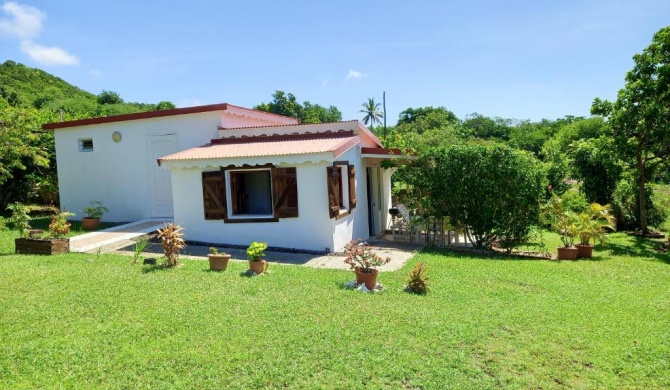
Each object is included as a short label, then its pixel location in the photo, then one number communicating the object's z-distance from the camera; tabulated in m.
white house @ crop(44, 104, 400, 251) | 12.27
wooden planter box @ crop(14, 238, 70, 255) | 10.70
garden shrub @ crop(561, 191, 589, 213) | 14.41
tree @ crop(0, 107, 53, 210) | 14.07
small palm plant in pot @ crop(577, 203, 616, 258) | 12.91
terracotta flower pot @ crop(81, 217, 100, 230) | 15.28
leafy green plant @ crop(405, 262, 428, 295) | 8.20
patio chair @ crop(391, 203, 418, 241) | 14.91
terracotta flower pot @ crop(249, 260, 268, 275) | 9.36
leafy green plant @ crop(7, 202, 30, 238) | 10.62
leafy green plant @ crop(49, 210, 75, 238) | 10.94
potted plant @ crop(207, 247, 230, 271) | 9.62
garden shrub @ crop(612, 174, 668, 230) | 19.44
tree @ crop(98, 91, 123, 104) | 63.72
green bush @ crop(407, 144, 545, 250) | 12.69
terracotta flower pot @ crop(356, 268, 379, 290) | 8.40
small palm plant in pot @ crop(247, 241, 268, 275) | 9.27
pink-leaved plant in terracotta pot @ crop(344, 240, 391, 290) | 8.41
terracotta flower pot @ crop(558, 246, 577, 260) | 12.70
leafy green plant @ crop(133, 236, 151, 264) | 9.92
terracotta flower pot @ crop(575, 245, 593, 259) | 12.91
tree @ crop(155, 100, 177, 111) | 63.94
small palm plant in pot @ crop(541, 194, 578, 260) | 12.74
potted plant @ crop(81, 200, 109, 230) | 15.30
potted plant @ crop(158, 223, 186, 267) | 9.57
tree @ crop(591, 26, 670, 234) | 16.19
